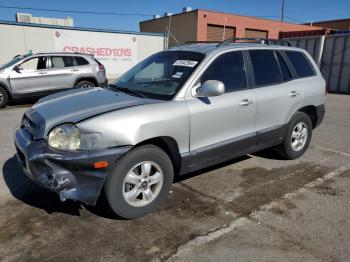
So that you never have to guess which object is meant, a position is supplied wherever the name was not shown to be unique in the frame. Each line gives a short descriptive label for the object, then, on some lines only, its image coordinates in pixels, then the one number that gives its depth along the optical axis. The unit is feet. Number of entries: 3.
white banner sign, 59.67
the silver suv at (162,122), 10.06
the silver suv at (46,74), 34.10
